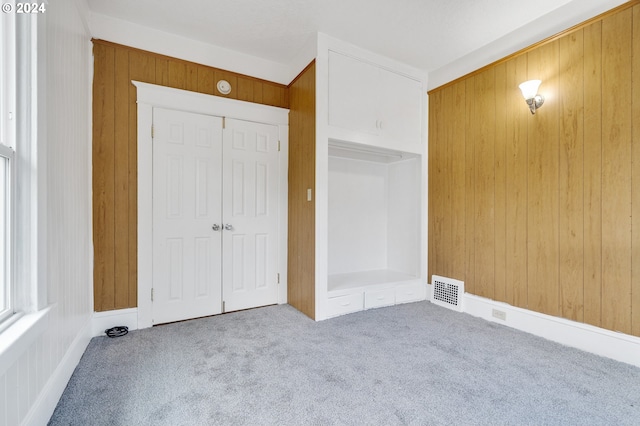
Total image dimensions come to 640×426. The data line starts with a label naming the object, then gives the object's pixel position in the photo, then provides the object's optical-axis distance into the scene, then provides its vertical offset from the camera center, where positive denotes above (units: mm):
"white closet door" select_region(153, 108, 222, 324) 2775 -24
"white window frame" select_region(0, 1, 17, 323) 1254 +308
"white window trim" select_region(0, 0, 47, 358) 1291 +233
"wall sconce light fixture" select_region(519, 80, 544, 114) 2482 +1032
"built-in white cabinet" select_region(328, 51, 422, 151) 2994 +1213
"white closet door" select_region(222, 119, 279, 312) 3107 -26
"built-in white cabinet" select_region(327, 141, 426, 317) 3596 -107
